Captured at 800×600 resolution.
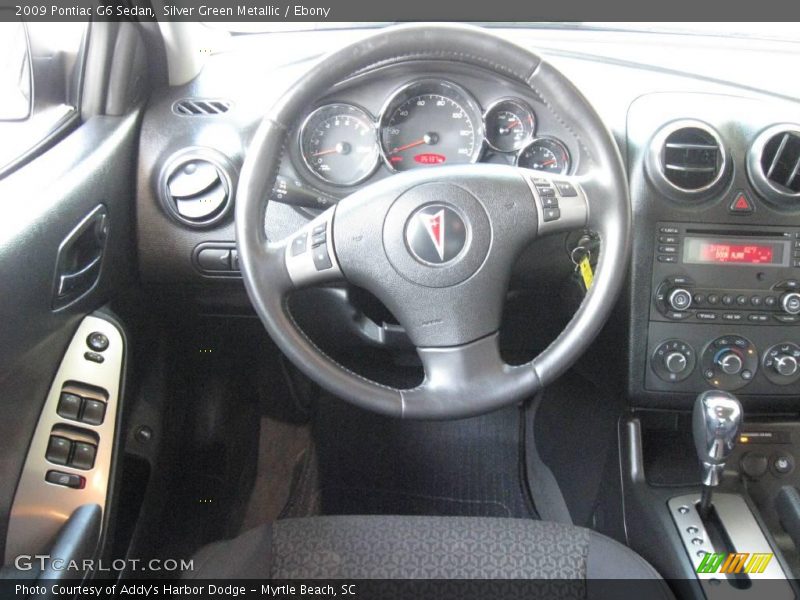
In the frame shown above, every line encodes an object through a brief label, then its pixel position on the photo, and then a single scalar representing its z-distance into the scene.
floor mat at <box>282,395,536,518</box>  1.88
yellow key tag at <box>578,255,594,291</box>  1.26
